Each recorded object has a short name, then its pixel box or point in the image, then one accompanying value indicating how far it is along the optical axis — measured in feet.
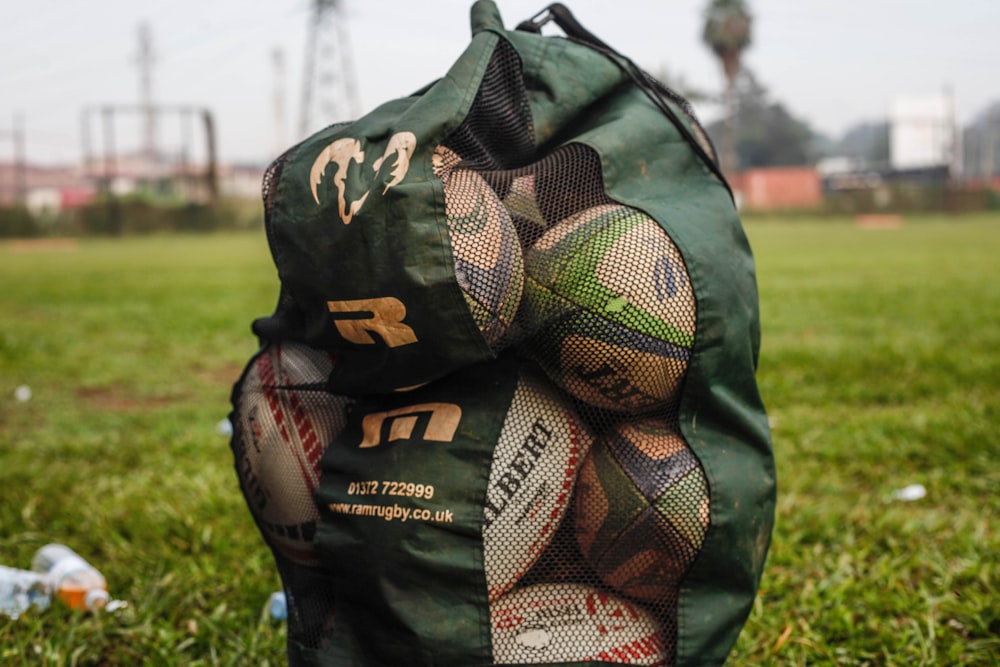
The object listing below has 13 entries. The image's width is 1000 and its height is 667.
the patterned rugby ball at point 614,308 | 6.33
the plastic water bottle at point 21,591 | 8.63
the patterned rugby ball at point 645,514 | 6.48
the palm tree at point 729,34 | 196.13
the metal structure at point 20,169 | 133.10
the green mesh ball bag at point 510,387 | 5.99
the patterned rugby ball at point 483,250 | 5.98
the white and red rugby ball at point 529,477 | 6.25
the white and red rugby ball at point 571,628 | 6.24
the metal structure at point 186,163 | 118.32
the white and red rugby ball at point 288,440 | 6.88
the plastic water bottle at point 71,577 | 8.84
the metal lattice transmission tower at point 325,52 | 188.75
